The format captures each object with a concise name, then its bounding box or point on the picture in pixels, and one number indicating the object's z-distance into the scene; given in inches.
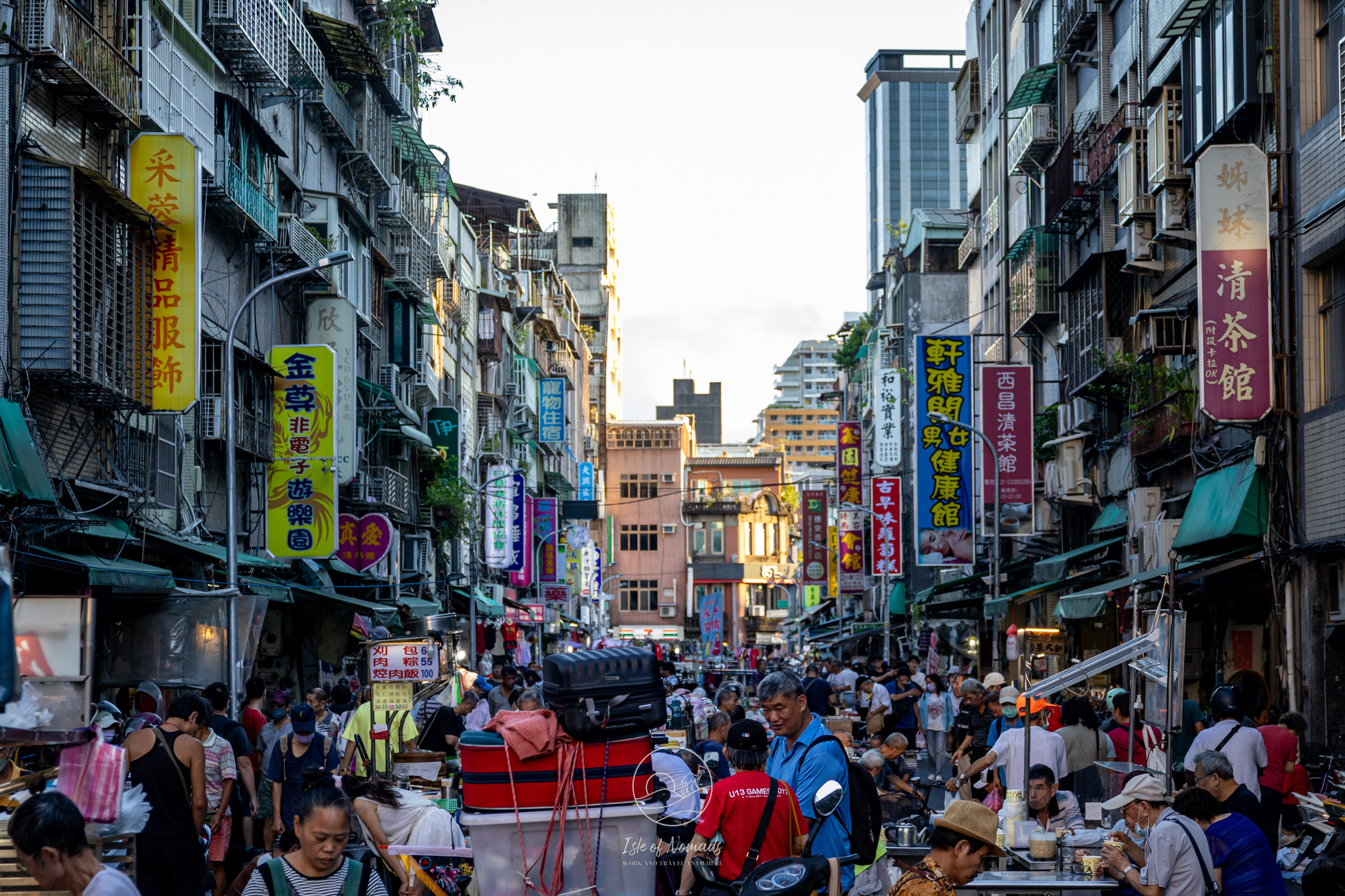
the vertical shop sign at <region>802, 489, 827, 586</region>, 2901.1
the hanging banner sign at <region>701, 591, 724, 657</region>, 3181.6
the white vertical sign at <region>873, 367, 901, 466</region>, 2199.8
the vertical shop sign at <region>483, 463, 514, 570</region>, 2066.9
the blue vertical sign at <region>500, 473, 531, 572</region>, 2096.5
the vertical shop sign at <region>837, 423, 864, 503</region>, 2406.5
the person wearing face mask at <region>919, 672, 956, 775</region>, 979.9
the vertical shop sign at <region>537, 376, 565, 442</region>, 2856.8
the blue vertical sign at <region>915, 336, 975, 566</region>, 1437.0
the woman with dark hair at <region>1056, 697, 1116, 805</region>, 607.8
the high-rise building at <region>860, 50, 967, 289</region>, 7514.8
